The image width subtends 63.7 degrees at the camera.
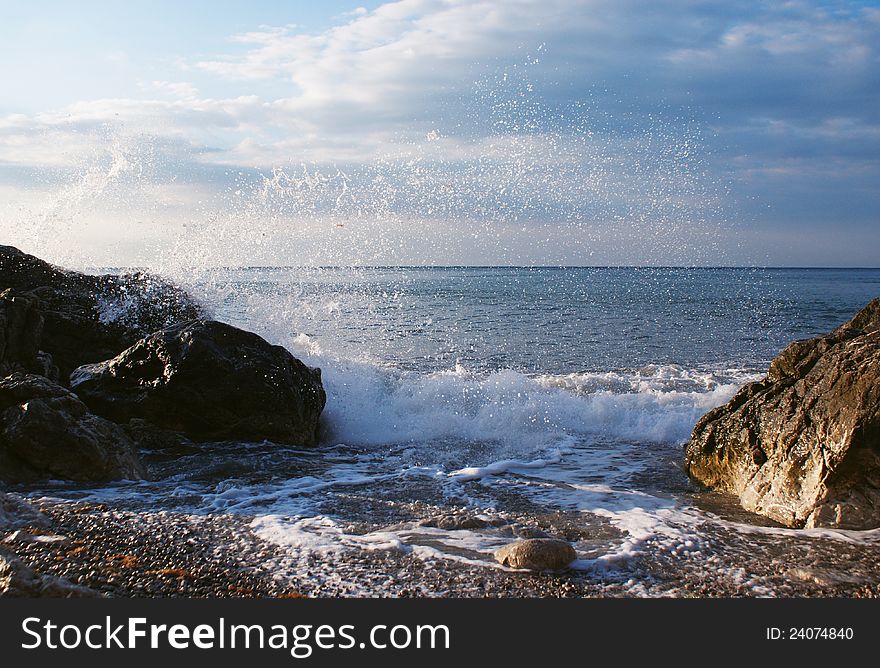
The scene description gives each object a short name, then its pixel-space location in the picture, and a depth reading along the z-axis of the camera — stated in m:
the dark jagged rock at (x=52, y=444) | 6.16
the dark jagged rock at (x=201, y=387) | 8.23
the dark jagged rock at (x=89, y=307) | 9.98
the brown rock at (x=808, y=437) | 5.14
